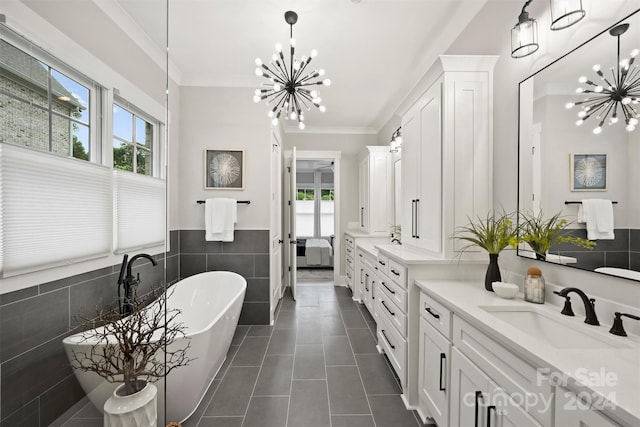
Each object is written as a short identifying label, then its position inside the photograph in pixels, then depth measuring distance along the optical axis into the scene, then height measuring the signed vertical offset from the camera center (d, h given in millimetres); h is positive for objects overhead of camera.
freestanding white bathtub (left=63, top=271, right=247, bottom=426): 925 -872
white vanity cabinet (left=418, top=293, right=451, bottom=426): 1402 -863
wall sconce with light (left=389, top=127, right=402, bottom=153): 3456 +961
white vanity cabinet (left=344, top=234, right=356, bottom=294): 4250 -829
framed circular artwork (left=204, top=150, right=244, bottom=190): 3092 +517
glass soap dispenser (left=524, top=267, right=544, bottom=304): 1376 -388
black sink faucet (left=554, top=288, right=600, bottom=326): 1090 -404
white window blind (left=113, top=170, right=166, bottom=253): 985 +13
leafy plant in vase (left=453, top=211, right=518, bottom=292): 1568 -164
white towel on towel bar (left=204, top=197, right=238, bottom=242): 2988 -72
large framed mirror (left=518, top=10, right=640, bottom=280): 1041 +292
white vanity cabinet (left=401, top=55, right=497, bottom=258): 1824 +506
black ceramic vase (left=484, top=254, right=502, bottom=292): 1584 -367
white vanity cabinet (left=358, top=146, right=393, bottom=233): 4180 +367
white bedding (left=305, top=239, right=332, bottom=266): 6137 -966
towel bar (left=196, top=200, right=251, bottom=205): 3045 +127
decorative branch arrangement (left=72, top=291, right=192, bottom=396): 869 -524
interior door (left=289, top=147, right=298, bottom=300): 3990 -311
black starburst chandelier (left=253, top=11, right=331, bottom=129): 2051 +1221
